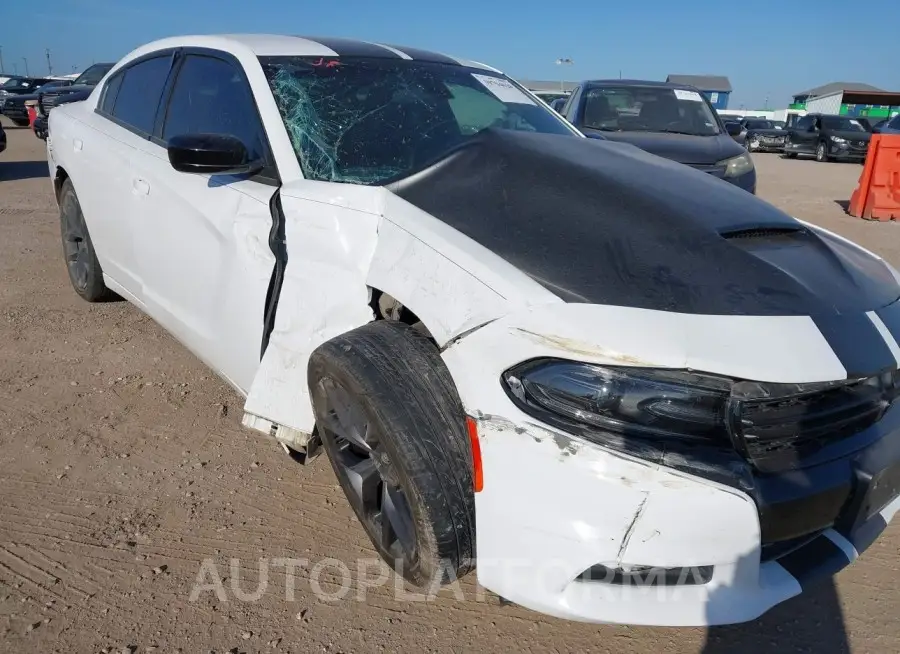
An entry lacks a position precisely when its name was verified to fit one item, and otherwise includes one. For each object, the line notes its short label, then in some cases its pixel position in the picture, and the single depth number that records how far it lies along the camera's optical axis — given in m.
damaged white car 1.60
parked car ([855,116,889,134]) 20.73
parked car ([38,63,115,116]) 14.00
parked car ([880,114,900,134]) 15.15
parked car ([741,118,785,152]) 24.80
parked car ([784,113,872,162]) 20.53
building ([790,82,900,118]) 46.66
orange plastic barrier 9.22
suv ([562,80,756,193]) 7.25
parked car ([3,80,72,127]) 20.41
